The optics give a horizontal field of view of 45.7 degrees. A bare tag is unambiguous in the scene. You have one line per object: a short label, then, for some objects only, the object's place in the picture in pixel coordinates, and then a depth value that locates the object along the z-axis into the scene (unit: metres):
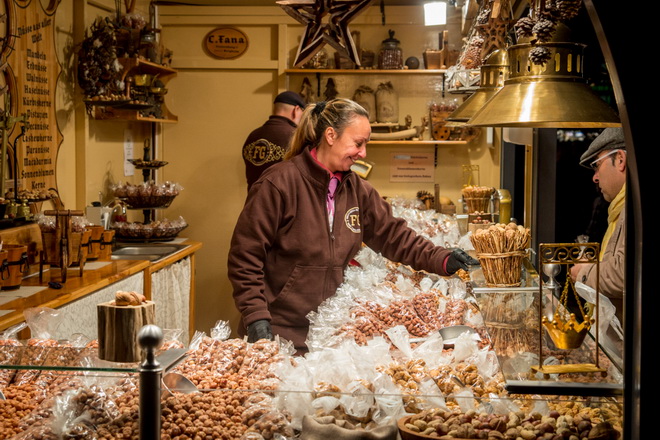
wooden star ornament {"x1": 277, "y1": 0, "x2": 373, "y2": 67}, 4.13
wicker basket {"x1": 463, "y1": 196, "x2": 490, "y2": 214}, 5.25
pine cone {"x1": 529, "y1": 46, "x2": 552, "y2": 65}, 1.71
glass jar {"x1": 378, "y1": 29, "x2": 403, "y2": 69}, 7.01
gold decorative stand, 1.68
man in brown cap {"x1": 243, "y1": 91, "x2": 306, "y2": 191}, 6.03
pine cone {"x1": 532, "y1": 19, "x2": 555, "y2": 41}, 1.61
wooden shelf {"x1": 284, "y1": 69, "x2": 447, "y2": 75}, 7.01
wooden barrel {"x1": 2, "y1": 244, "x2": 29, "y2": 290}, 3.76
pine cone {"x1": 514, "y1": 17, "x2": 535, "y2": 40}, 1.74
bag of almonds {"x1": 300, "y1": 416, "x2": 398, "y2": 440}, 1.58
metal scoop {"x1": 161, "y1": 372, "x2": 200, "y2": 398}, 1.74
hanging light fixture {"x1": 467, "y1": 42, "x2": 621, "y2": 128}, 1.83
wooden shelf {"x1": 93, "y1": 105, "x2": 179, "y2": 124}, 5.83
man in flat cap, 3.21
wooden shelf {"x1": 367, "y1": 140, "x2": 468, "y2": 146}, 6.99
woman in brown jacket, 3.28
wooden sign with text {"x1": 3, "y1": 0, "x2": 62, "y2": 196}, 4.65
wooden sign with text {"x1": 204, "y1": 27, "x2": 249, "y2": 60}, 7.35
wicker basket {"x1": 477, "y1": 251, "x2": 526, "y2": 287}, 2.86
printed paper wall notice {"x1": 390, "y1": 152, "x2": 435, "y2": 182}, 7.46
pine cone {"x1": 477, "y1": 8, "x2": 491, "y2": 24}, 3.51
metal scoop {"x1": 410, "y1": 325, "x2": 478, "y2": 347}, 2.65
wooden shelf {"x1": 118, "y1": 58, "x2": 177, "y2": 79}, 5.79
